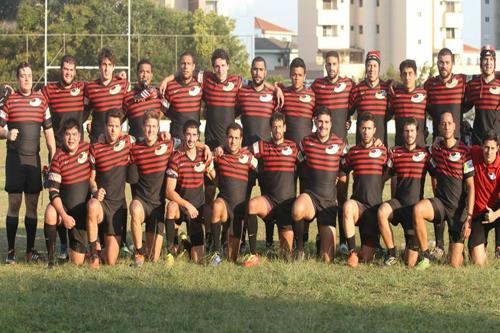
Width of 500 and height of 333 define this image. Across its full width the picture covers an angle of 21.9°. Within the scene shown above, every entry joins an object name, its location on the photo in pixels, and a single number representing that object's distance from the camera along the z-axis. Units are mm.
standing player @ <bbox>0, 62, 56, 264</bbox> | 11956
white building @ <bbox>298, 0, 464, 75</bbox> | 82332
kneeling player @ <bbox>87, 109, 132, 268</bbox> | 11552
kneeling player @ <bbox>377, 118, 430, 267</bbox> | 11582
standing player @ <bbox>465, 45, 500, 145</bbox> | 12281
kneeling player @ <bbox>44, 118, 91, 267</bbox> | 11385
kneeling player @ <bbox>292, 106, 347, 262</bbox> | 11749
